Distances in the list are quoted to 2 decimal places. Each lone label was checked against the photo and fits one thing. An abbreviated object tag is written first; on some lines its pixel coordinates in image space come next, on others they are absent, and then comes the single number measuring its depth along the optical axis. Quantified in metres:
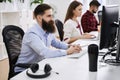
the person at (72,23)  3.31
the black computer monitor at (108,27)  1.85
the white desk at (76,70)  1.58
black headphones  1.56
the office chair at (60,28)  3.47
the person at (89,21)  4.12
